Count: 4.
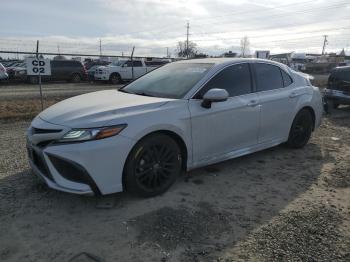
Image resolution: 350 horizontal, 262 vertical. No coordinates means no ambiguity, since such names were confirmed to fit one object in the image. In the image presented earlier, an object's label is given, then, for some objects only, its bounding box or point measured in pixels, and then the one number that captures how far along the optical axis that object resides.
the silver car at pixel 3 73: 21.19
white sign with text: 8.58
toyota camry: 3.89
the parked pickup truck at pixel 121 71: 25.25
